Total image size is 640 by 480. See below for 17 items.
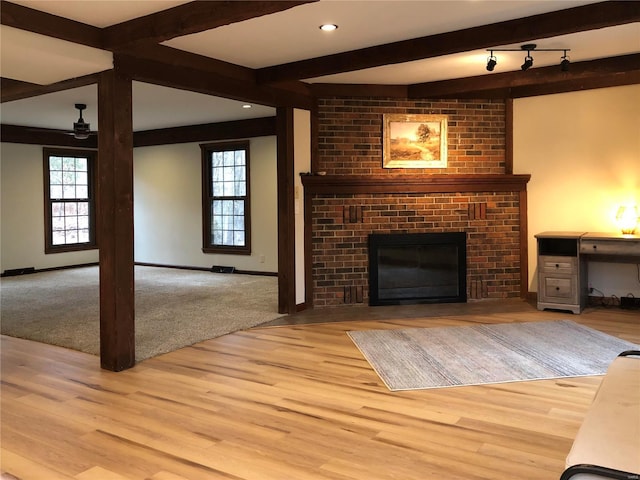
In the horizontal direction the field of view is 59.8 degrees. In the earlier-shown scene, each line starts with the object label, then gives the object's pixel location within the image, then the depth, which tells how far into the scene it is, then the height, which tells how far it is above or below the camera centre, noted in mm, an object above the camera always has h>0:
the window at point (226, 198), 8773 +270
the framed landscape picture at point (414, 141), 6141 +803
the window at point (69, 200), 9344 +270
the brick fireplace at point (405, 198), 6027 +166
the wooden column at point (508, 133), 6320 +904
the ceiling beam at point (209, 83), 4047 +1110
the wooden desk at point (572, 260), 5406 -499
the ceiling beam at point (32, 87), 4031 +1006
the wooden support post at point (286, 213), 5660 +12
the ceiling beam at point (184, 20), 2902 +1129
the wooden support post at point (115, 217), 3859 -12
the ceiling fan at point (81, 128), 6926 +1101
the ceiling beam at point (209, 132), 8305 +1323
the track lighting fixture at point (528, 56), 4504 +1328
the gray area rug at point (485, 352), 3715 -1066
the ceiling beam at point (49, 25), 3217 +1182
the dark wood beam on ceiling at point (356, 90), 5918 +1331
